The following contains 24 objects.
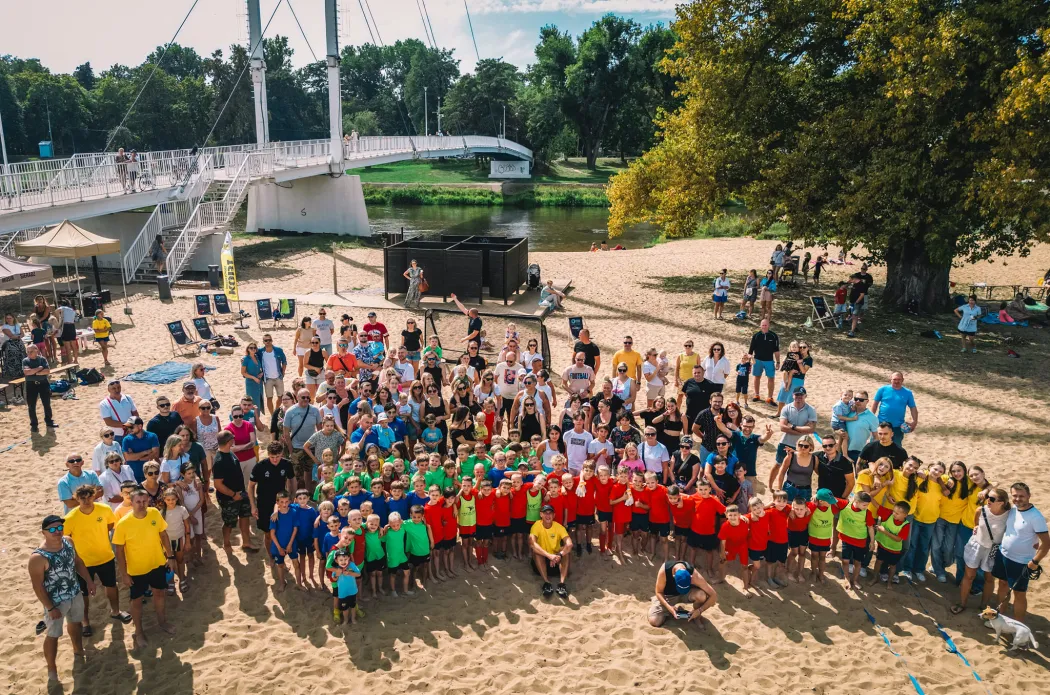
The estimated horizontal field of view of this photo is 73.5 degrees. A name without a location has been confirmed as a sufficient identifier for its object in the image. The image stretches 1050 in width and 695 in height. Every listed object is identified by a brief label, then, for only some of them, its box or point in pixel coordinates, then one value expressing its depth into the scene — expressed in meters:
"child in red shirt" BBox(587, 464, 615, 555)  7.98
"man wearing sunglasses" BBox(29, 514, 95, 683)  5.84
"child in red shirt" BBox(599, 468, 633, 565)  7.97
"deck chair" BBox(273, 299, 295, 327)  17.89
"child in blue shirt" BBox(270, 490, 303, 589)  7.11
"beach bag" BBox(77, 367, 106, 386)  13.43
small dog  6.61
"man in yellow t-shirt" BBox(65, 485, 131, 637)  6.45
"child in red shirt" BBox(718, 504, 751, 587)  7.44
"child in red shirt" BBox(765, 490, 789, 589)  7.43
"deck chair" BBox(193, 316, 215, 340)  15.93
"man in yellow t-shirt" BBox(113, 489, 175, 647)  6.48
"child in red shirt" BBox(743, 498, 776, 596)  7.37
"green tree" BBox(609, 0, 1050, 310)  15.20
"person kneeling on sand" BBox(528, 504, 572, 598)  7.57
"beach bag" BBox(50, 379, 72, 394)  12.92
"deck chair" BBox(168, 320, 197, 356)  15.48
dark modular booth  20.20
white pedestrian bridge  19.80
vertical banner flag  18.59
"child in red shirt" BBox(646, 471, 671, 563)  7.90
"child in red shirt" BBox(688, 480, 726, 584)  7.57
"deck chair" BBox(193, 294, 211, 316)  17.64
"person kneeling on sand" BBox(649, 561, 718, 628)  6.93
